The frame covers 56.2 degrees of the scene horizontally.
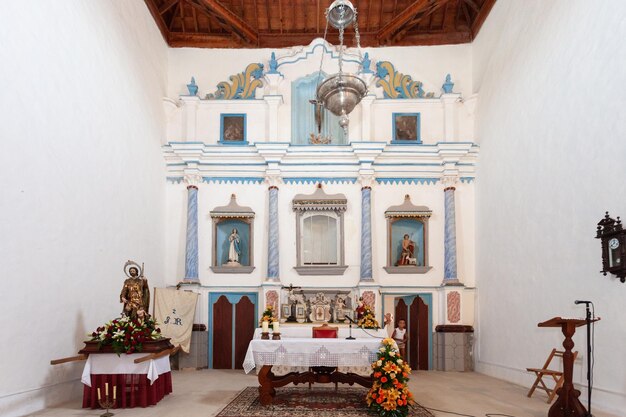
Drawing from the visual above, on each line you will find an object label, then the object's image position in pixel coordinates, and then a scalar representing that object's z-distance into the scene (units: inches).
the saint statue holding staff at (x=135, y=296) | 358.3
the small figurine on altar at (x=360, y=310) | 483.5
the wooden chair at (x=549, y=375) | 337.8
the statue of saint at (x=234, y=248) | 545.0
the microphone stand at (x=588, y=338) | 248.1
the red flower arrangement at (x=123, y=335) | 324.5
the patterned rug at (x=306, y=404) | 303.7
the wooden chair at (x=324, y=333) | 371.9
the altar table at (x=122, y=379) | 321.7
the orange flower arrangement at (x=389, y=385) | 293.0
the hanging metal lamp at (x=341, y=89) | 341.4
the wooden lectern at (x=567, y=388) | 264.7
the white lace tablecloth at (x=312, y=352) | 323.6
